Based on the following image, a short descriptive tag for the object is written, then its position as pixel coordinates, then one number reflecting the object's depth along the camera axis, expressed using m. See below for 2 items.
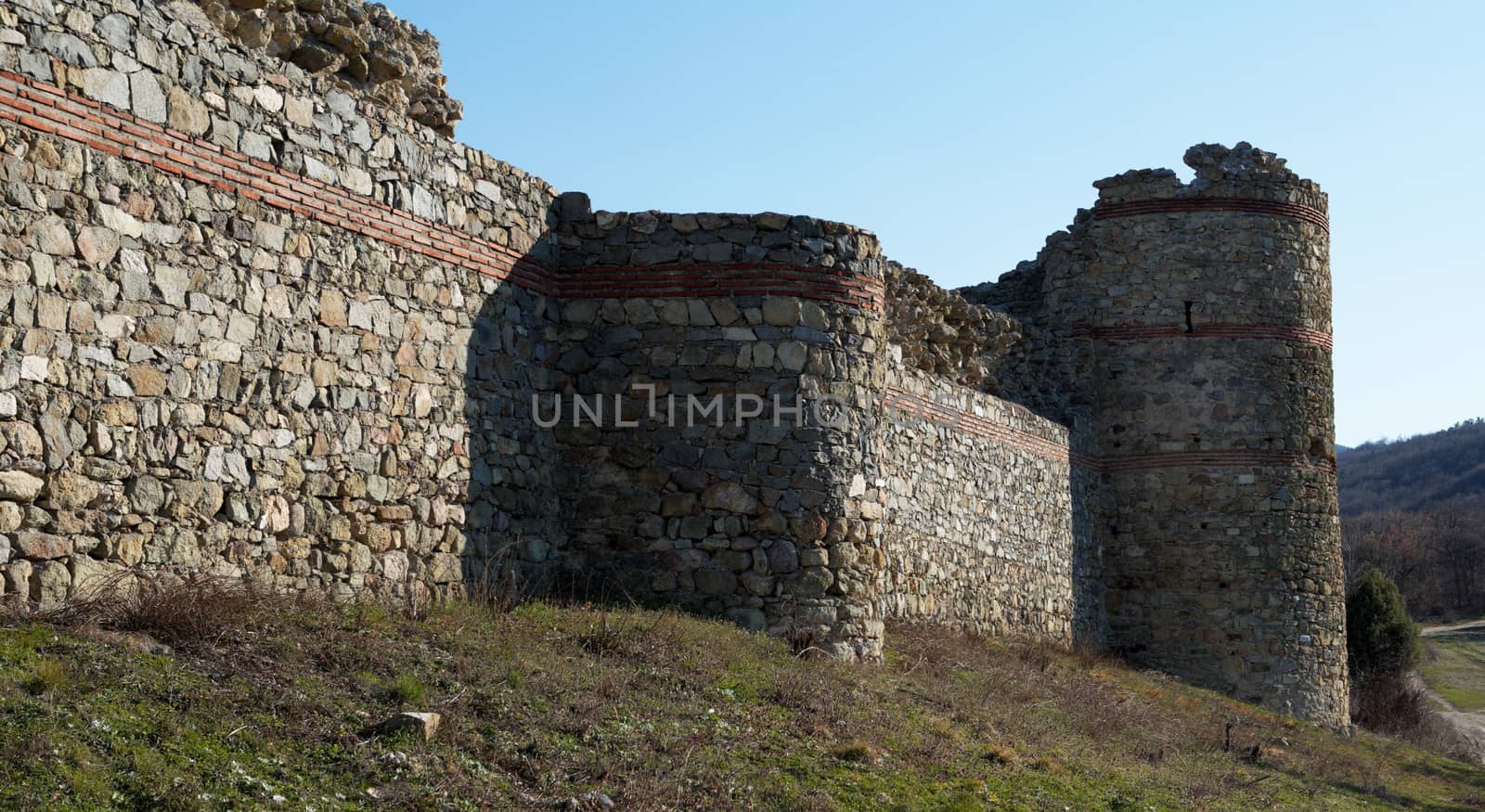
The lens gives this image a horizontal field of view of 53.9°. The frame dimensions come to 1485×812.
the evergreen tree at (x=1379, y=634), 27.34
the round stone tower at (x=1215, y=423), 20.28
